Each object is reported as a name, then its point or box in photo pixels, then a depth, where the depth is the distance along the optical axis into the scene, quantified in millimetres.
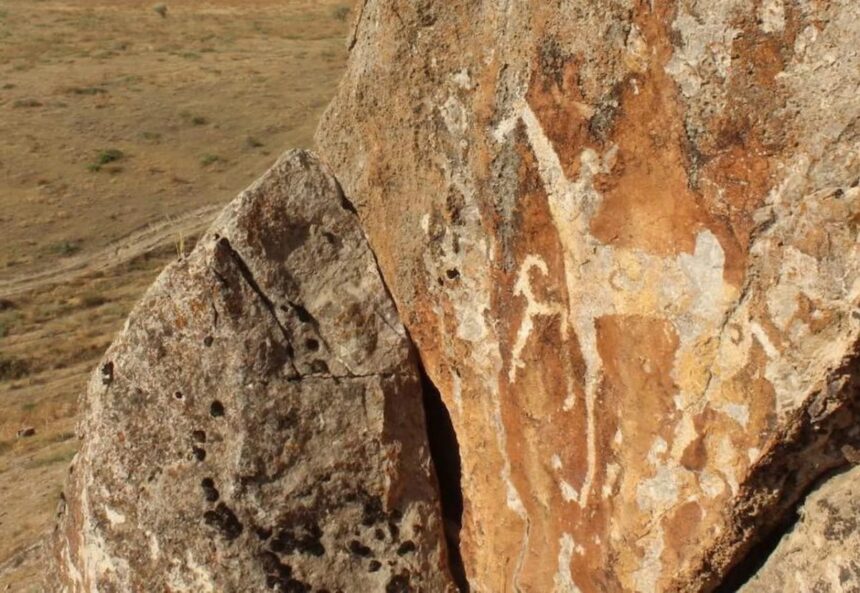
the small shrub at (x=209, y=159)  25562
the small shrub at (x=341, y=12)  48031
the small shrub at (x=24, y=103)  28530
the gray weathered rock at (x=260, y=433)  5043
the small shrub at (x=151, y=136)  26922
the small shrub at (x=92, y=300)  18734
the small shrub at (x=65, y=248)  20516
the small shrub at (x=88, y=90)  30377
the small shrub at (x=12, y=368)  15992
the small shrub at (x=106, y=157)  24359
